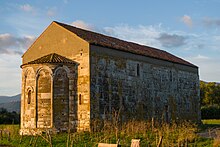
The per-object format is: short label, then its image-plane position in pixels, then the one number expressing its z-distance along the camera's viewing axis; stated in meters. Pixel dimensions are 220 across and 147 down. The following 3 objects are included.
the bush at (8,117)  38.44
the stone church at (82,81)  20.66
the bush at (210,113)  43.91
